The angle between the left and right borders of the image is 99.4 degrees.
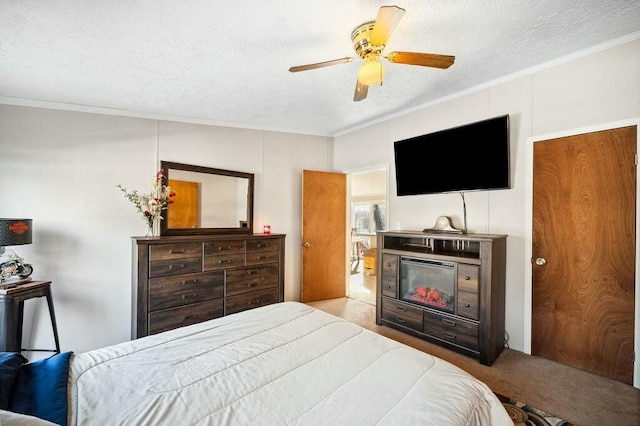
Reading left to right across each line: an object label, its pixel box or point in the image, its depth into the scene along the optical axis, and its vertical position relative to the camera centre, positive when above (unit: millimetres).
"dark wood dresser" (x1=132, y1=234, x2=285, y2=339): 2750 -772
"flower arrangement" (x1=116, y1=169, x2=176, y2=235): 3068 +119
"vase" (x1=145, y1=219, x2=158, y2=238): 3082 -228
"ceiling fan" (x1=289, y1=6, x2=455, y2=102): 1780 +1049
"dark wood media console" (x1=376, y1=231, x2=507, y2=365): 2496 -806
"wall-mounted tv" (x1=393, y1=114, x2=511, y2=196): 2684 +591
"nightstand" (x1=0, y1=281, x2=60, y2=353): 2146 -839
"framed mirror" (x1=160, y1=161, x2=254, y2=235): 3373 +121
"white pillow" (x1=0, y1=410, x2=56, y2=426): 684 -560
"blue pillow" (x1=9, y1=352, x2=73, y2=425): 949 -684
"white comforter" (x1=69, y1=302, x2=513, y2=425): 981 -737
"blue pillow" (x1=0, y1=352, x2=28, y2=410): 933 -613
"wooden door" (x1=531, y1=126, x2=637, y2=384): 2145 -318
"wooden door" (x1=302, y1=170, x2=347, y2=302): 4301 -387
